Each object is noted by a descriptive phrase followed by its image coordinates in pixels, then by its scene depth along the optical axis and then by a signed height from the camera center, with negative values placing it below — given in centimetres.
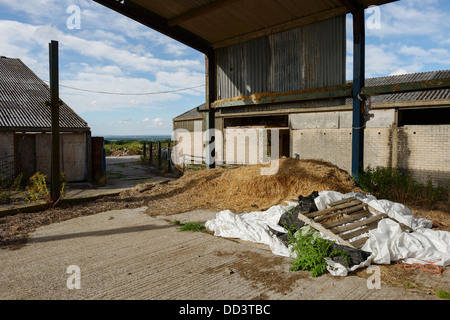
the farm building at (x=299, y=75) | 814 +249
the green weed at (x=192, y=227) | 621 -165
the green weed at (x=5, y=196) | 894 -140
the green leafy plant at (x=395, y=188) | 808 -107
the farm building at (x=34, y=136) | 1262 +72
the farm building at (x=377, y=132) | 1031 +73
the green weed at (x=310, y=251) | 416 -155
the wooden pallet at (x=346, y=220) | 486 -129
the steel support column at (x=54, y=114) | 825 +107
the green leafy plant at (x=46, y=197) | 778 -126
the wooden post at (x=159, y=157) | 2002 -42
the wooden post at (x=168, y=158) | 1785 -44
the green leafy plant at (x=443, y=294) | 335 -168
